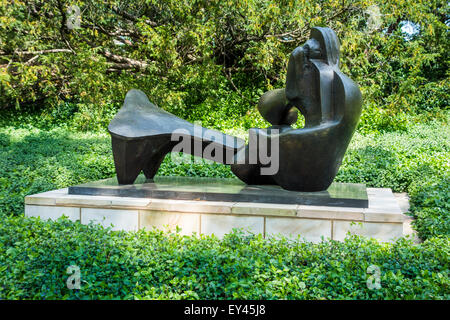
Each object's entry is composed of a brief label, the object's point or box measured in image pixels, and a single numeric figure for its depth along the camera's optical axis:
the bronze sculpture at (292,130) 4.86
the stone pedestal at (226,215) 4.50
